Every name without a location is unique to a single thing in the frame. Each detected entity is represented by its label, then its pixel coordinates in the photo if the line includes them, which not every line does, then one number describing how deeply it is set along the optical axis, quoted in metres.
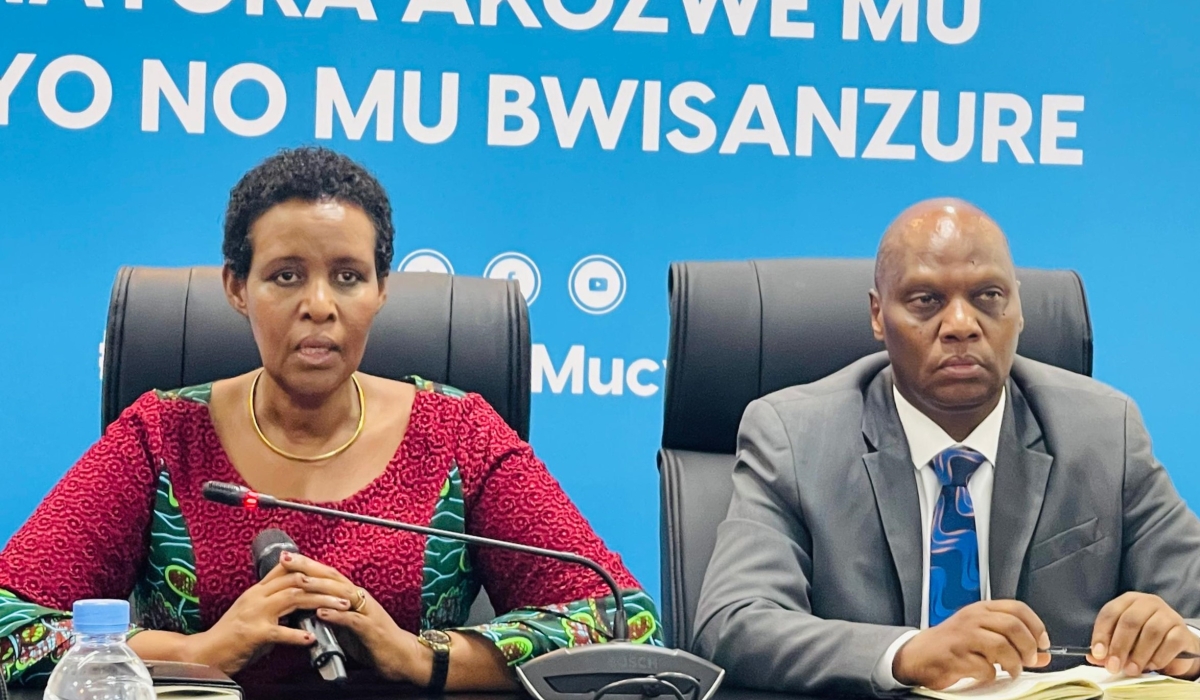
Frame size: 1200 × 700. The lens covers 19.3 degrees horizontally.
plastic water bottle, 3.33
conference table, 3.56
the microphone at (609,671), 3.50
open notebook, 3.52
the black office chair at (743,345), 4.11
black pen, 3.62
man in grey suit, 3.88
